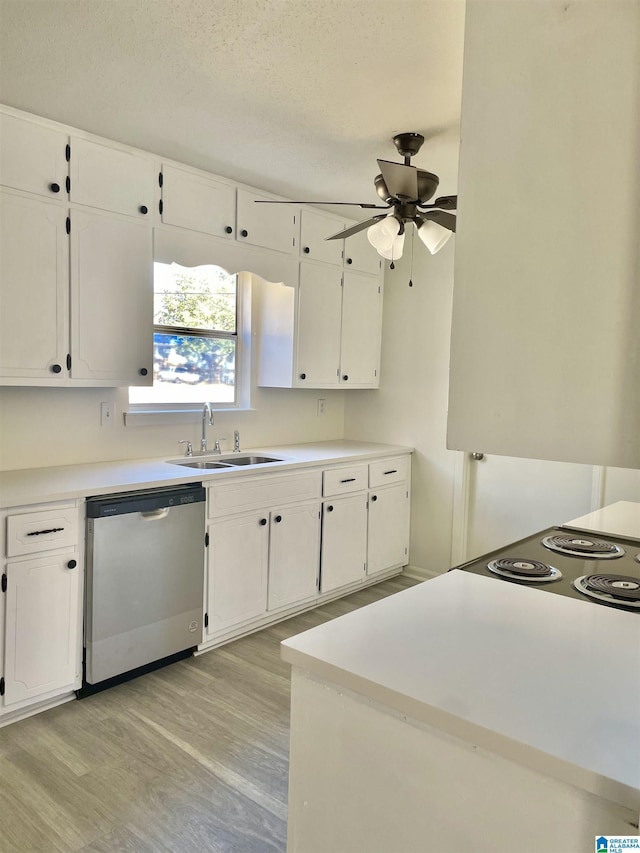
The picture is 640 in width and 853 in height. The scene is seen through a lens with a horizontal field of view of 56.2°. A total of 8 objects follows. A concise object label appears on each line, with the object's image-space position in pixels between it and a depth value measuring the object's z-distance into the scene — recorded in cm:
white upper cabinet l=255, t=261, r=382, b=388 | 387
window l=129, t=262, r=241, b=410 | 351
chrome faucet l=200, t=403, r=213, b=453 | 360
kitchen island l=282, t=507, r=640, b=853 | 87
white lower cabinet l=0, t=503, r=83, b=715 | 231
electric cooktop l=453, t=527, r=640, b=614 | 154
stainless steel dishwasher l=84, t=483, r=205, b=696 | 255
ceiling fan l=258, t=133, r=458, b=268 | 231
